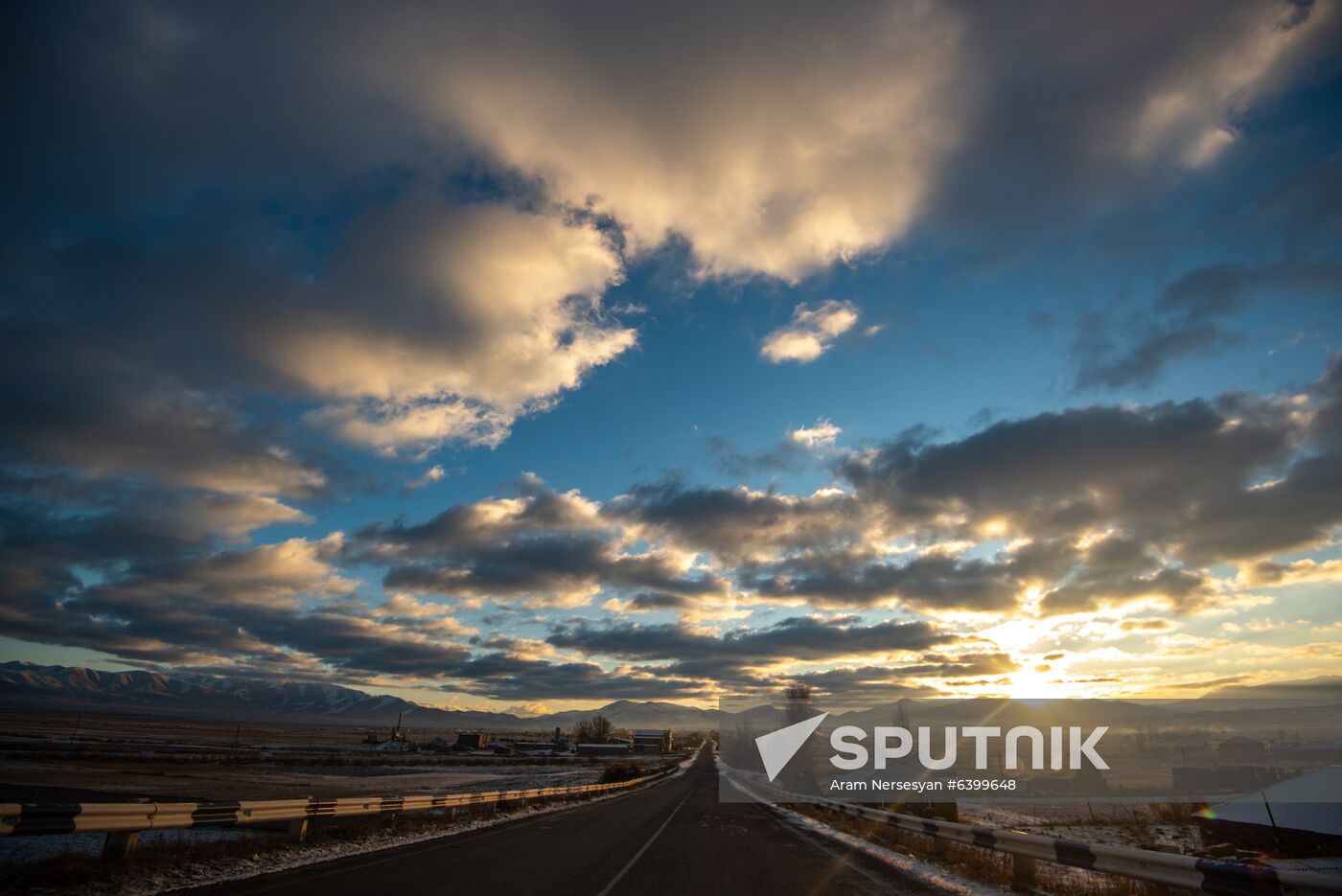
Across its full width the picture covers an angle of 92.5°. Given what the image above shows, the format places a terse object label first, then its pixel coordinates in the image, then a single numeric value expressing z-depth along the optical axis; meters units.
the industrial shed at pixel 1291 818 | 26.72
